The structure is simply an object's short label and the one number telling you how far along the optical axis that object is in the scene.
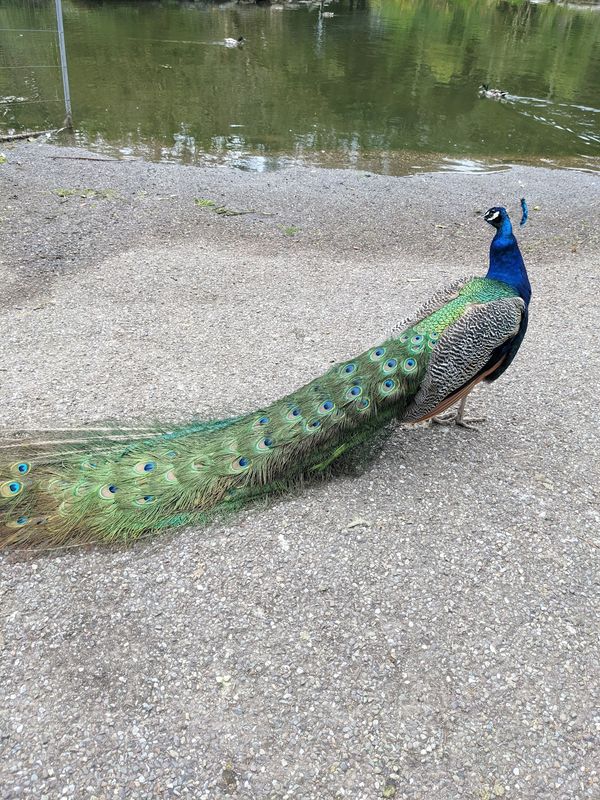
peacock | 2.72
